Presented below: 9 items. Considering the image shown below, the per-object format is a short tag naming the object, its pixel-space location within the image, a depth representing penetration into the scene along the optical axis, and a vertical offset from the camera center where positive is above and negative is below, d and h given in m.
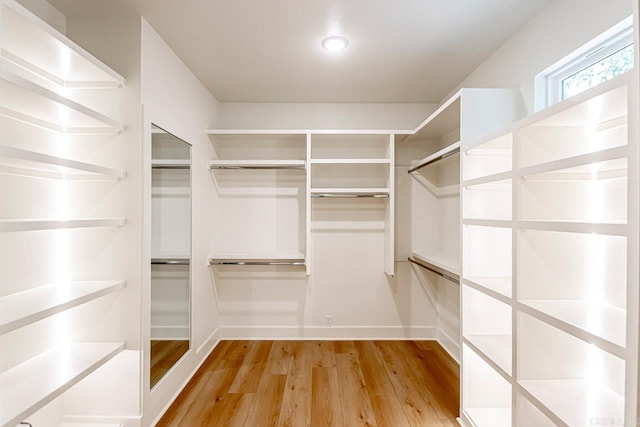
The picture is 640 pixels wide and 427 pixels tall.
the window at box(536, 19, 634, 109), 1.61 +0.80
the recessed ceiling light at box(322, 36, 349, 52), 2.36 +1.19
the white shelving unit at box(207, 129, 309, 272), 3.72 +0.15
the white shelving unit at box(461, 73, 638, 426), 1.37 -0.24
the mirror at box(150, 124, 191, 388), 2.30 -0.28
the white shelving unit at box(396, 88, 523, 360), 2.24 +0.23
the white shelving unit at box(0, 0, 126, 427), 1.50 -0.02
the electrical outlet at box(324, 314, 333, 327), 3.74 -1.16
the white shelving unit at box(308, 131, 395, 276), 3.58 +0.48
